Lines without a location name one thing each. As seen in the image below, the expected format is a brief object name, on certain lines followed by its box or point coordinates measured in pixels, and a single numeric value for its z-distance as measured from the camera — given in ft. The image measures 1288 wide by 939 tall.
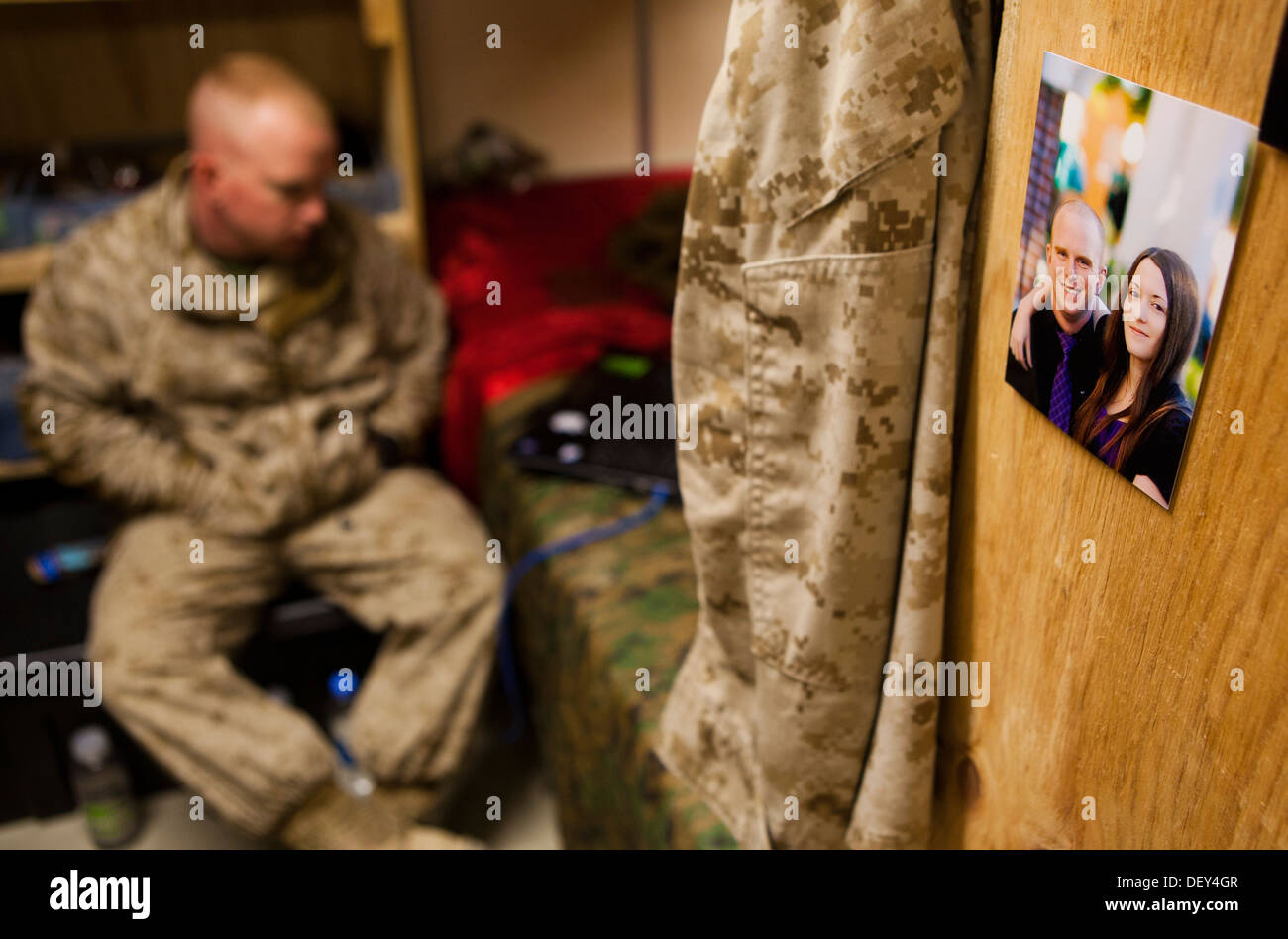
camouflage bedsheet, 3.98
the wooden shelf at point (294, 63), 6.71
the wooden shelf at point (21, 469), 6.53
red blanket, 6.56
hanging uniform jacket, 2.27
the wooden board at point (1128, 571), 1.64
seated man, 5.14
